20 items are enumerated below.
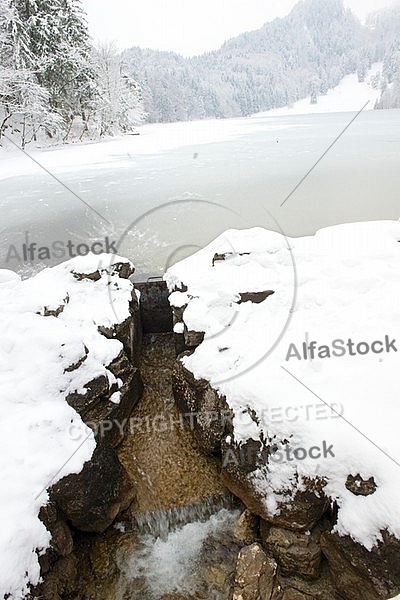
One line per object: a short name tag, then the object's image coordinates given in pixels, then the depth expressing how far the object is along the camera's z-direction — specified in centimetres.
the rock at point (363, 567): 259
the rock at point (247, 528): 324
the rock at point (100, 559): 315
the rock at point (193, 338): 463
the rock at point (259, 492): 296
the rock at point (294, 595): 287
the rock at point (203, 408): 375
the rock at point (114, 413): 391
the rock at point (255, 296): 480
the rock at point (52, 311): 467
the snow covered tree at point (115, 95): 2292
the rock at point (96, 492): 312
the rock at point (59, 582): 270
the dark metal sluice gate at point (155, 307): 621
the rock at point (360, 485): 277
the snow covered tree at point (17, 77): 1575
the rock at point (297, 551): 294
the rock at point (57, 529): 291
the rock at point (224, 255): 550
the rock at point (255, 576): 281
